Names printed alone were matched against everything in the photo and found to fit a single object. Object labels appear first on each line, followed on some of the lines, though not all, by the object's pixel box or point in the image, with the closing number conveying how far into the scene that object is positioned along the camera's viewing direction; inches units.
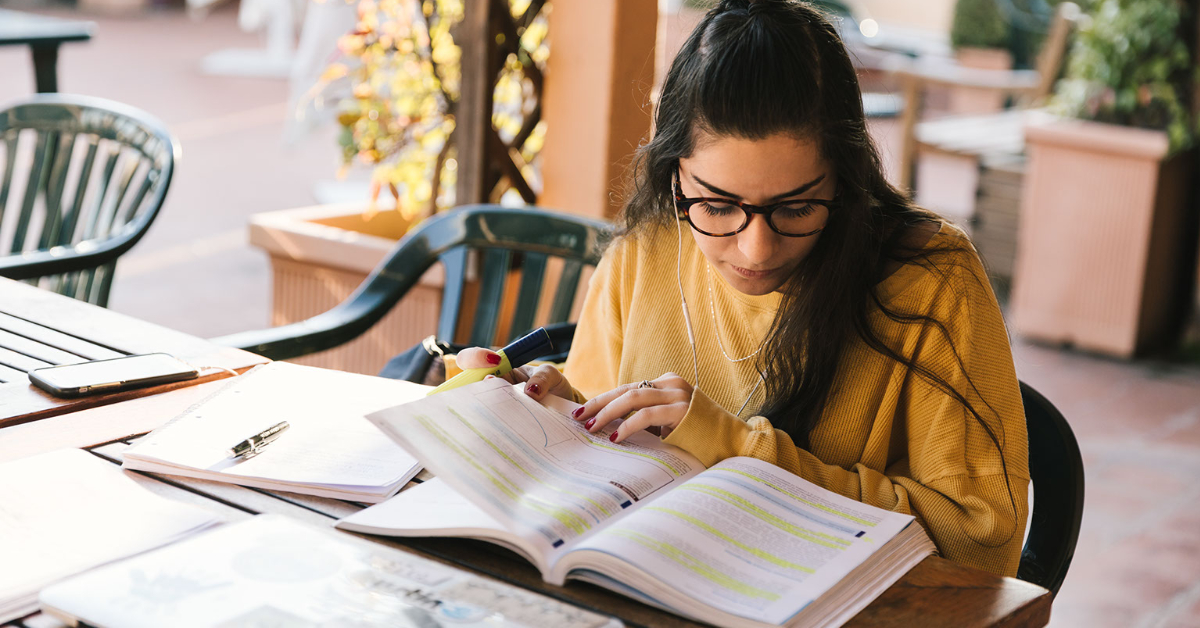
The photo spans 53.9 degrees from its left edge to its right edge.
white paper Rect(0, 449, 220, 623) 37.7
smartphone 54.2
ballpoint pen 47.3
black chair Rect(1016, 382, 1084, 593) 53.6
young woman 48.4
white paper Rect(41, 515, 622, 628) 34.7
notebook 45.4
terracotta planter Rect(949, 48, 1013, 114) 315.3
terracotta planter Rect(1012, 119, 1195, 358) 164.6
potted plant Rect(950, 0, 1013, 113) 340.2
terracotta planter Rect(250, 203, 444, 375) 110.1
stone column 109.4
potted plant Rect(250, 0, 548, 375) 113.0
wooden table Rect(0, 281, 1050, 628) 37.6
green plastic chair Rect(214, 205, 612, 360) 82.6
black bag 67.1
